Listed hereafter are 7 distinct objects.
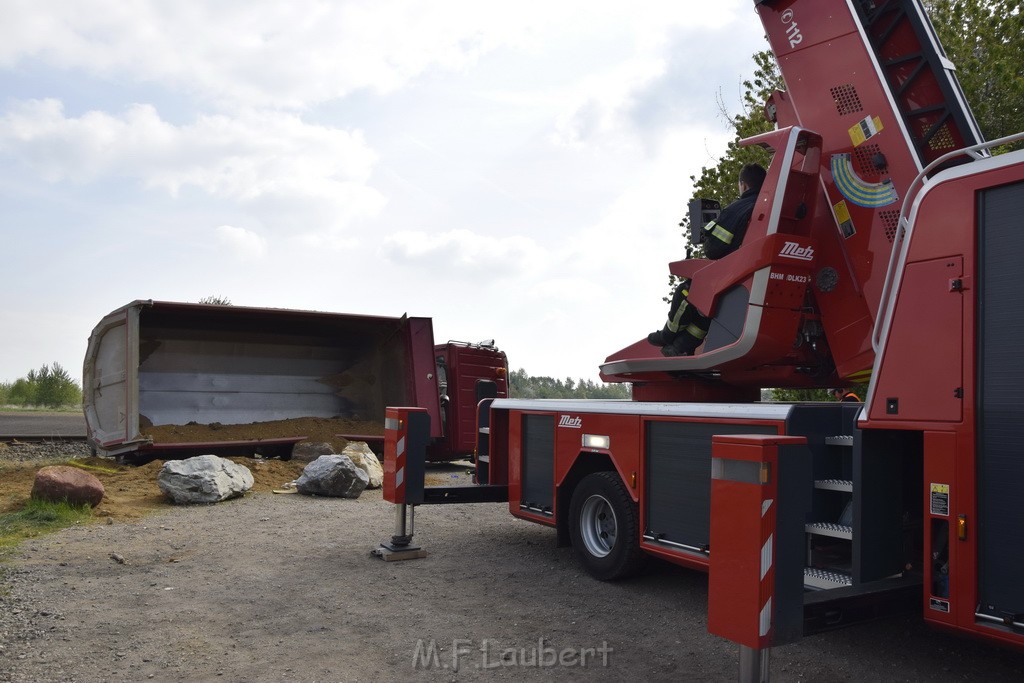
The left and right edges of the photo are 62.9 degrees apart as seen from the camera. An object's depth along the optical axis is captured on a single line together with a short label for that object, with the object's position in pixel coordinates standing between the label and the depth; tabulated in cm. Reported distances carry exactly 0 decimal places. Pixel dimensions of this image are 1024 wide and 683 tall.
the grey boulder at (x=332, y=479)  995
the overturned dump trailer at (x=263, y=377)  1135
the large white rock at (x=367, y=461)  1091
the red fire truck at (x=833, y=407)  353
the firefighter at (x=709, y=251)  570
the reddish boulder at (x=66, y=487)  854
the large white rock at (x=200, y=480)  927
